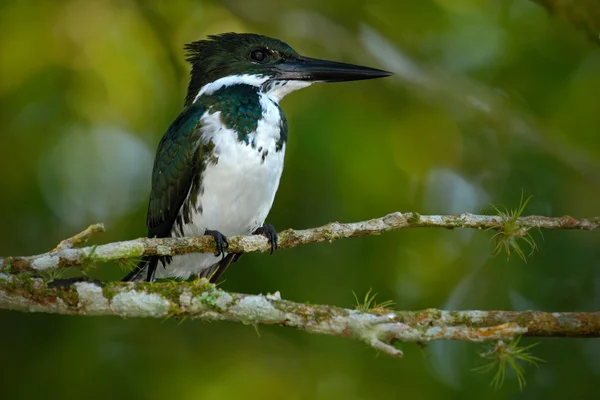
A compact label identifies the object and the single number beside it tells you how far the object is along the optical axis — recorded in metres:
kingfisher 9.05
